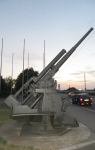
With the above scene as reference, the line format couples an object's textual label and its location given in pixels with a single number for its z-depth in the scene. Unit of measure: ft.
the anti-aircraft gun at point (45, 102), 15.80
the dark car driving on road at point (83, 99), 50.65
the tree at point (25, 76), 109.19
